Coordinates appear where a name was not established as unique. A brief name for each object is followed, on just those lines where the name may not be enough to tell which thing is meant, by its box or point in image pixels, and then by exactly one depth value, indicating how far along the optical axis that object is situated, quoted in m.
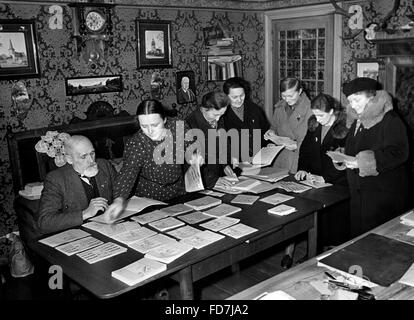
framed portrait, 6.05
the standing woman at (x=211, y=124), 4.18
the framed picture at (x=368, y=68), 5.61
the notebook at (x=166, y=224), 2.95
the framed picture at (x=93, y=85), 5.08
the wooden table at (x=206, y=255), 2.34
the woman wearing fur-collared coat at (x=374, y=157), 3.43
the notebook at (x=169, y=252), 2.54
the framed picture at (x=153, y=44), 5.62
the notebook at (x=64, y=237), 2.79
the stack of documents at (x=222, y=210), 3.20
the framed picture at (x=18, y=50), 4.51
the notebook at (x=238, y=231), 2.84
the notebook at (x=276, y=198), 3.47
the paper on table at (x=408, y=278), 2.13
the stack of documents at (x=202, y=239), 2.71
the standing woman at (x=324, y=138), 3.89
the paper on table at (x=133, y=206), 3.15
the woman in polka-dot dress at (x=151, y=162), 3.42
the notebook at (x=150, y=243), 2.67
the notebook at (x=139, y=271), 2.32
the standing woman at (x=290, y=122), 4.59
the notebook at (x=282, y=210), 3.21
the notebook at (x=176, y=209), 3.23
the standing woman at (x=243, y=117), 4.77
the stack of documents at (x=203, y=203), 3.35
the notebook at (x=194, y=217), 3.08
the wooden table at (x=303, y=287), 2.07
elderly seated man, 3.08
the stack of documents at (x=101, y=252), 2.56
